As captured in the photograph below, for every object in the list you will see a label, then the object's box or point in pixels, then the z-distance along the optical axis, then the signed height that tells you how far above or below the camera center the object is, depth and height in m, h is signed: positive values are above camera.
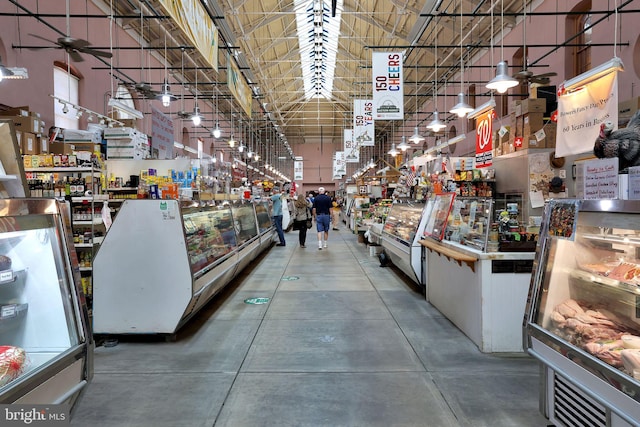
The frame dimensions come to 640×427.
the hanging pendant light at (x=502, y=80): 6.46 +1.93
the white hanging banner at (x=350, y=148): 19.45 +2.67
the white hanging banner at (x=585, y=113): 3.90 +0.88
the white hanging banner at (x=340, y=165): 26.07 +2.50
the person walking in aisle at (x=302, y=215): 12.73 -0.35
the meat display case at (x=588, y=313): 1.95 -0.65
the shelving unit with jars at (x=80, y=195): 5.52 +0.13
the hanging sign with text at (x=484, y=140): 7.03 +1.16
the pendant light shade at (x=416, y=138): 11.90 +1.88
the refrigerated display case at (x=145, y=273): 4.34 -0.72
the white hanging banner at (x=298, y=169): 33.16 +2.74
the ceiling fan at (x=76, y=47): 5.67 +2.24
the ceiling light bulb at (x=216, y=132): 13.35 +2.31
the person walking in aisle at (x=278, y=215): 12.41 -0.34
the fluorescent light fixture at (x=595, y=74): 4.03 +1.29
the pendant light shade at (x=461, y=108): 8.34 +1.91
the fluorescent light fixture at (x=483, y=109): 7.50 +1.75
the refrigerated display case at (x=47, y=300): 2.06 -0.50
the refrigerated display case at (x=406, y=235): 6.43 -0.57
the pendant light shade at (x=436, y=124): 10.30 +1.97
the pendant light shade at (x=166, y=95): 9.33 +2.47
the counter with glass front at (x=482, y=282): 3.96 -0.80
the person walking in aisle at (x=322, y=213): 11.96 -0.27
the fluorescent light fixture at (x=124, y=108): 7.96 +1.95
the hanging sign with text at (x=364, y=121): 14.30 +2.89
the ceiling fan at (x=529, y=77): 8.15 +2.57
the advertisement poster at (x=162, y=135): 8.38 +1.46
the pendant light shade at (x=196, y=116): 11.27 +2.40
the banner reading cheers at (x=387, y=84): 9.83 +2.85
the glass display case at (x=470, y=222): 4.22 -0.21
